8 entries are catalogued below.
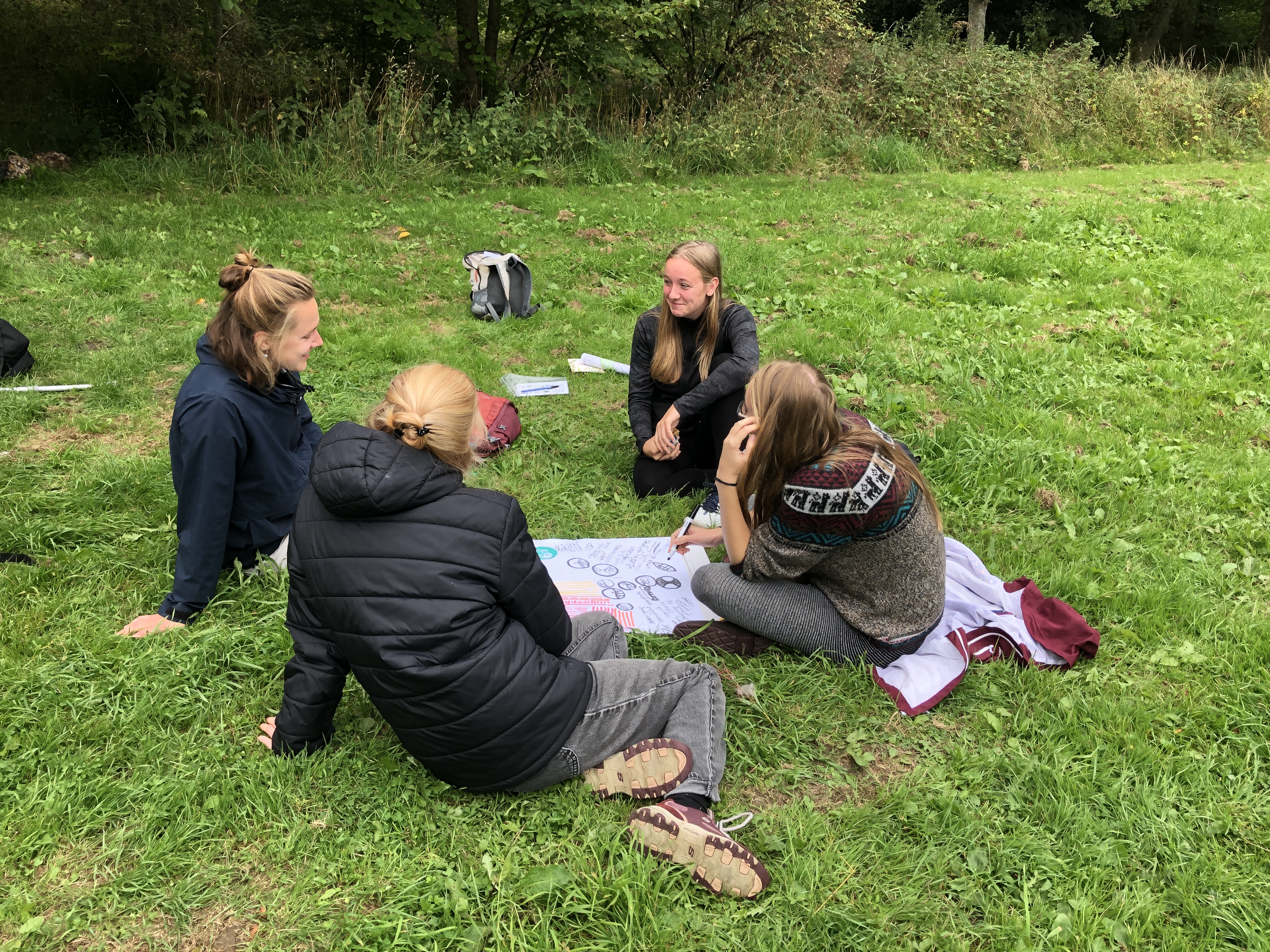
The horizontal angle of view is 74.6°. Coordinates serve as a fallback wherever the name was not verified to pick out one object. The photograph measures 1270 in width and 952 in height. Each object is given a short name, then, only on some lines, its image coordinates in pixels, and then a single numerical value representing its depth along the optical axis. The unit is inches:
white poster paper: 134.7
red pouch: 184.1
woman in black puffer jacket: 83.5
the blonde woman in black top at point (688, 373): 163.6
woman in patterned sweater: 107.9
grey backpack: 256.4
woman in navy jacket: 117.4
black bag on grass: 198.2
